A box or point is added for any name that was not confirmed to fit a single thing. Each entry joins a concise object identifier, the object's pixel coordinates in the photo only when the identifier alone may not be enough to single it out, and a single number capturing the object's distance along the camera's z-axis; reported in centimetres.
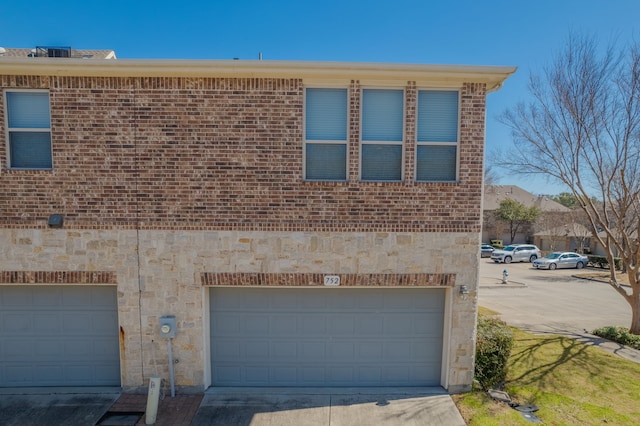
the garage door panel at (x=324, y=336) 625
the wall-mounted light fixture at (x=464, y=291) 600
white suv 2772
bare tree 903
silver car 2459
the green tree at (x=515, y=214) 3569
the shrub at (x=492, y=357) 633
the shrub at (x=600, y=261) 2353
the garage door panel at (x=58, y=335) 608
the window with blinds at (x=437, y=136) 600
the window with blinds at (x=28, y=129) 582
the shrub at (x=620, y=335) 869
